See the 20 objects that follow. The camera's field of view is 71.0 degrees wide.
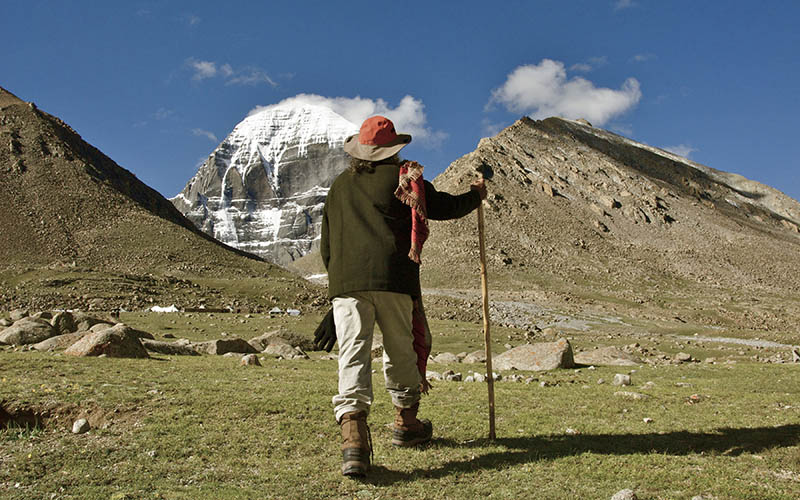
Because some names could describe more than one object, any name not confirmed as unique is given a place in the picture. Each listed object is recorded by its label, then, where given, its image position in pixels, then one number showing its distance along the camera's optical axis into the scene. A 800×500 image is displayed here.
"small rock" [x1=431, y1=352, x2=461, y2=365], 19.06
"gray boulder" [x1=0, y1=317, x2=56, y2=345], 14.64
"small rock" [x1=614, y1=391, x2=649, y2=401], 8.87
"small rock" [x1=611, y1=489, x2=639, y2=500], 4.46
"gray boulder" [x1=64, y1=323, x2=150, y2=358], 11.67
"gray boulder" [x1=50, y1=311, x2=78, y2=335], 16.89
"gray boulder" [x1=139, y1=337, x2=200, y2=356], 14.77
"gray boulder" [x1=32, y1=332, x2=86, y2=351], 13.26
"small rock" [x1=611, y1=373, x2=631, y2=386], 11.30
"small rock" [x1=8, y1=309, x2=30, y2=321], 24.76
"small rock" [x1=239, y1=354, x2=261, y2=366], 13.14
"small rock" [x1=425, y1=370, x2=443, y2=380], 12.05
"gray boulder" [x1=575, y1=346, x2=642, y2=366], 19.19
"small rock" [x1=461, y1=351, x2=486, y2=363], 18.97
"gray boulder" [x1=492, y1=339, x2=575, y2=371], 16.17
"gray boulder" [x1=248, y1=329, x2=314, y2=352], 19.63
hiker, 5.55
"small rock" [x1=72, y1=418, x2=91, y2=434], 6.13
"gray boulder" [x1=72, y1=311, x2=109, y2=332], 17.78
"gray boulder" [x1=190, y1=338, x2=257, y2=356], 16.55
